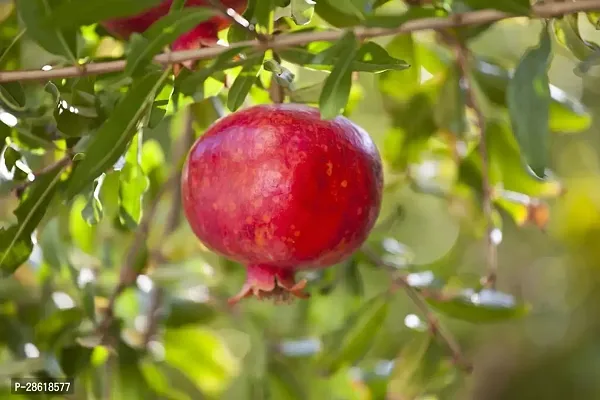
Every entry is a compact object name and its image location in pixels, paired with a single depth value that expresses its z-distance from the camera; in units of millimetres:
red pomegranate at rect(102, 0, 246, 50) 1542
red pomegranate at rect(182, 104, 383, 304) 1514
